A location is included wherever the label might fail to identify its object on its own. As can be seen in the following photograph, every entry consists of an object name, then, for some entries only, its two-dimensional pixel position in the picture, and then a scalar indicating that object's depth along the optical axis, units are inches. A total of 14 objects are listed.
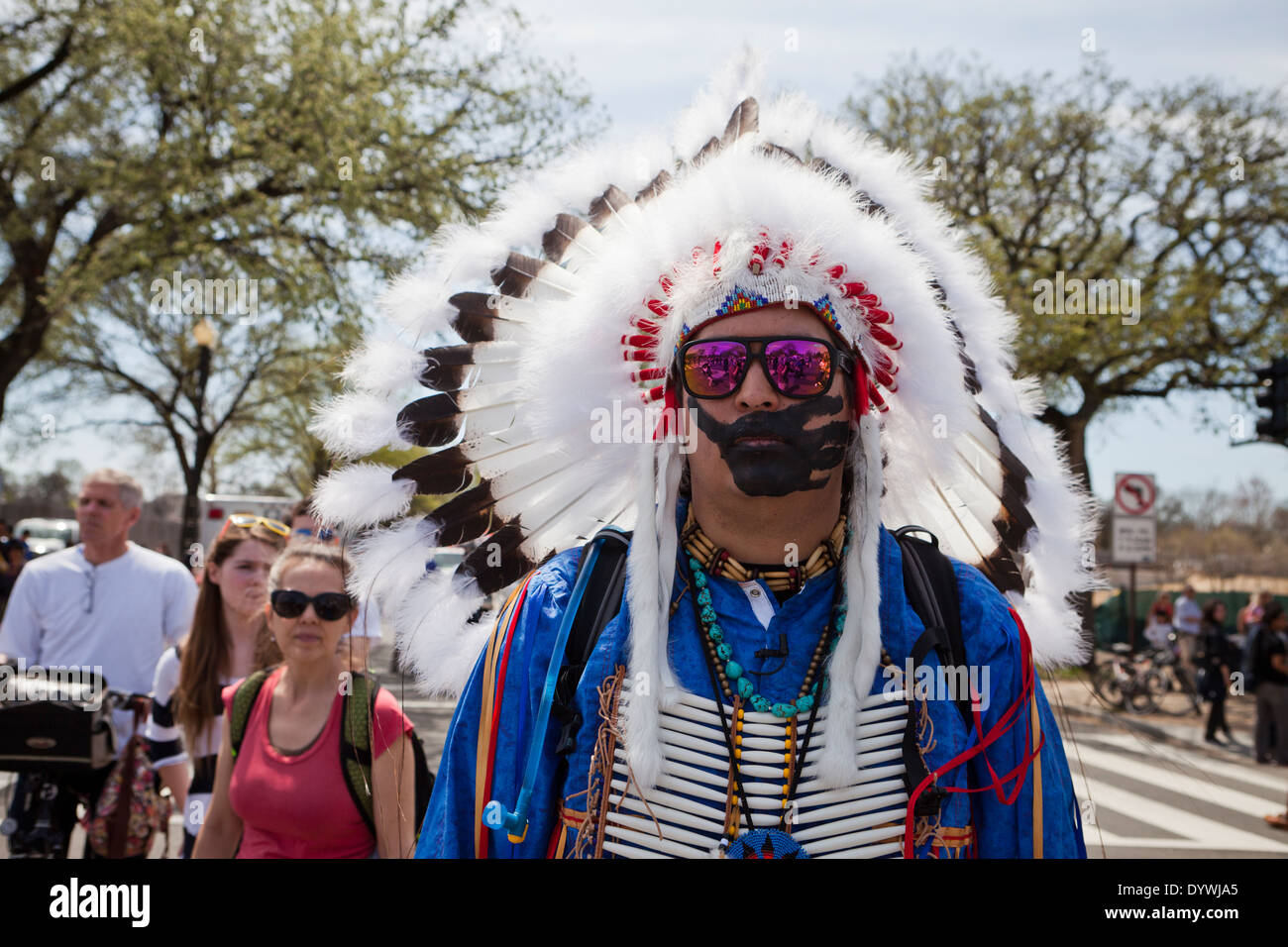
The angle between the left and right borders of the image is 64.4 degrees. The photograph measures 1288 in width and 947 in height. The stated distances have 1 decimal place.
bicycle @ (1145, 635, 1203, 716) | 536.7
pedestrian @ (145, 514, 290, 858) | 145.5
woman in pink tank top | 108.5
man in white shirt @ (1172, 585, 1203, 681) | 649.0
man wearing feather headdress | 74.6
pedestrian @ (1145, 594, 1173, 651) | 621.6
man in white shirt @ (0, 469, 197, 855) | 181.6
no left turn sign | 553.0
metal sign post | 543.7
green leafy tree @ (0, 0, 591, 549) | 479.5
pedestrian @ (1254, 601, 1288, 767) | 394.0
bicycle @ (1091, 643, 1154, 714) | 550.0
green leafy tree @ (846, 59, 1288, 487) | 657.0
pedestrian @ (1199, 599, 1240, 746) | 471.2
